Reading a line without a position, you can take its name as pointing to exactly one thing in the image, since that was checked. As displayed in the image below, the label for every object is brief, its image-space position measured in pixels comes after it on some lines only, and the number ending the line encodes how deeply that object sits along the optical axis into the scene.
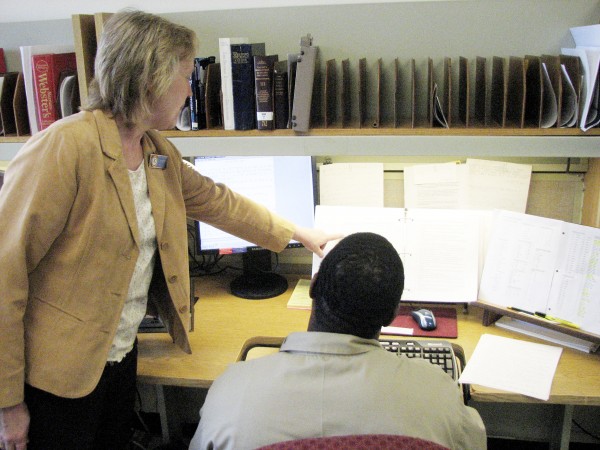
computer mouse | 1.64
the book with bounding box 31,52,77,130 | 1.77
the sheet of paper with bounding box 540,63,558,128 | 1.55
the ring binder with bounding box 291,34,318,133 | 1.62
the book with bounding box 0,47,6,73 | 2.08
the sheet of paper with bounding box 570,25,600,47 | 1.55
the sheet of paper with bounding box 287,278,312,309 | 1.81
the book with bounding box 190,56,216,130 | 1.72
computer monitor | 1.87
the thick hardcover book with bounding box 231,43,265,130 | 1.65
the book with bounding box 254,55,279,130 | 1.65
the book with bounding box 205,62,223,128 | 1.70
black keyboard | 1.42
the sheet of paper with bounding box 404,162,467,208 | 1.86
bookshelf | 1.59
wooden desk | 1.36
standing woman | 1.09
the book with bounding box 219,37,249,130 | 1.65
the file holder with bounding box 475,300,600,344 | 1.49
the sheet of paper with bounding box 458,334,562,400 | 1.36
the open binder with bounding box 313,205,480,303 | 1.73
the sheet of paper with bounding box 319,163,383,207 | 1.92
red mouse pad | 1.63
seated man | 0.84
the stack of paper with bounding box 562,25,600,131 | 1.50
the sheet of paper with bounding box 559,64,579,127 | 1.53
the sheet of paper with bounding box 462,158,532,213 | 1.83
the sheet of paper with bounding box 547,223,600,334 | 1.53
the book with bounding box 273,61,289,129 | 1.65
